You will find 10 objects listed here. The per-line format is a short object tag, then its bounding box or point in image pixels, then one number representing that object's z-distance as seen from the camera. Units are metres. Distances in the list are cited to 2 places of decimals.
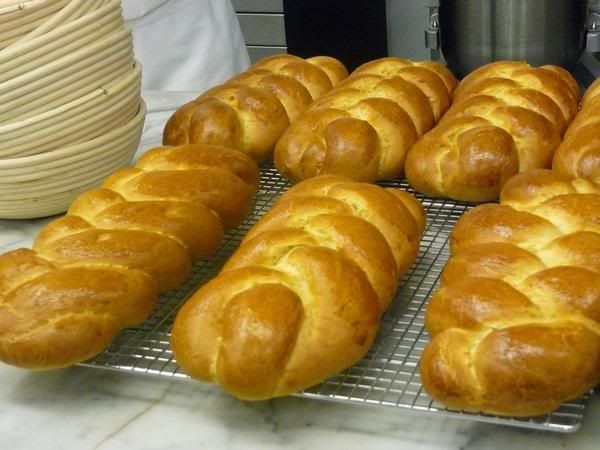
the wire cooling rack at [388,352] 0.83
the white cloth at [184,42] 2.21
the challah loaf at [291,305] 0.84
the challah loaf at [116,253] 0.92
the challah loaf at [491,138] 1.23
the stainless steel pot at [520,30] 1.81
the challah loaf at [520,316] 0.77
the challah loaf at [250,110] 1.40
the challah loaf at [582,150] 1.16
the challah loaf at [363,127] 1.30
